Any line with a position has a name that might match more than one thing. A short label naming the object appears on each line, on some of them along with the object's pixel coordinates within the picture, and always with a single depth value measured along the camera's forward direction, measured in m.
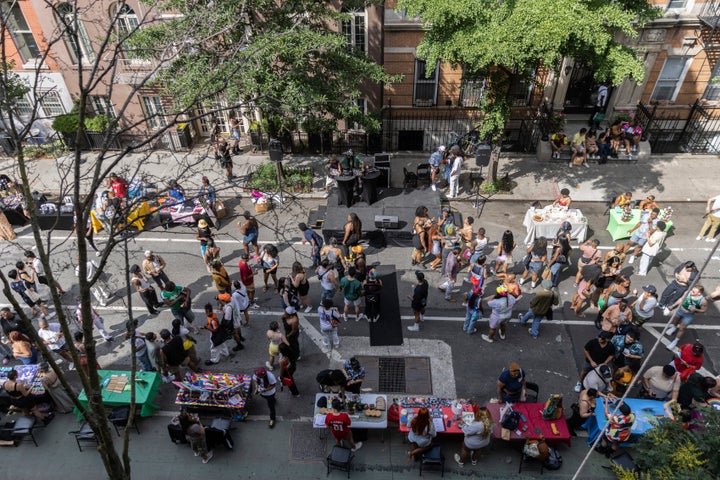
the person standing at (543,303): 10.81
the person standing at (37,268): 12.44
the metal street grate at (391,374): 10.72
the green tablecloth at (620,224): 14.35
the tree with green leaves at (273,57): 13.27
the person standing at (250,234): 13.17
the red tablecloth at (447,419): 9.06
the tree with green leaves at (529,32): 11.98
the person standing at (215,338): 10.48
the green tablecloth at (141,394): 9.77
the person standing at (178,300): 11.15
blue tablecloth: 8.98
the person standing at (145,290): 11.96
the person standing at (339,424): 8.77
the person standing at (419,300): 11.13
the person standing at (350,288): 11.43
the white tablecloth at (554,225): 14.25
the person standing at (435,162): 16.77
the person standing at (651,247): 12.50
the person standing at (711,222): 13.94
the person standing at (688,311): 10.78
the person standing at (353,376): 9.73
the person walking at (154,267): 12.39
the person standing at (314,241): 12.94
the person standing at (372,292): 11.55
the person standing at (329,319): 10.80
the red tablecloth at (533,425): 8.97
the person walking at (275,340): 9.91
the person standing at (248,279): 11.80
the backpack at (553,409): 9.02
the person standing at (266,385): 9.23
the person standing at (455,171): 16.19
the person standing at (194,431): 8.92
